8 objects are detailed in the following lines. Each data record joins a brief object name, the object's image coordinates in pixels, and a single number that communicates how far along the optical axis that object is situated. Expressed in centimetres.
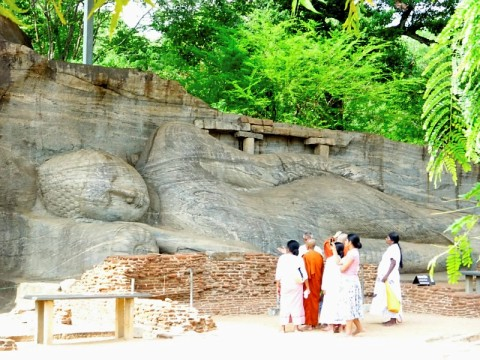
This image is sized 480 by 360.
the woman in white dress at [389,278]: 1109
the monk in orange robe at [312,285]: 1096
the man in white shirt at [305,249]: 1120
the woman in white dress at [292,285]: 1056
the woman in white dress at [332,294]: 1030
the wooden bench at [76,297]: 922
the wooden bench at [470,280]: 1378
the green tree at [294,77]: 2270
